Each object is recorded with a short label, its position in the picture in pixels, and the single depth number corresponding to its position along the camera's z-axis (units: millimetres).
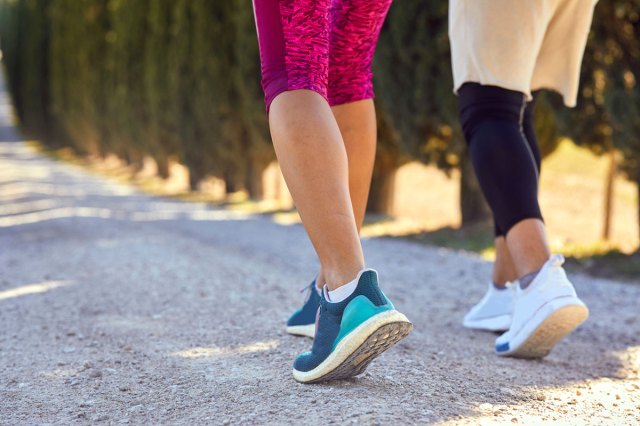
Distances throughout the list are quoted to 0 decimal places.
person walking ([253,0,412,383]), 3082
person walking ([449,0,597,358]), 3936
